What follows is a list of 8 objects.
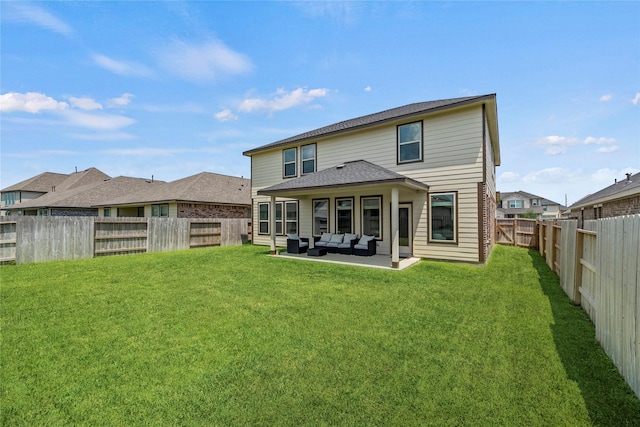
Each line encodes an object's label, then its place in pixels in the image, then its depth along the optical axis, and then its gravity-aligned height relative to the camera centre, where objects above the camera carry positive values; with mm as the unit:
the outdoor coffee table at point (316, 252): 10781 -1481
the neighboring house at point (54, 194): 21984 +2390
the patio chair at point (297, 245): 11648 -1285
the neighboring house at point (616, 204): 10758 +611
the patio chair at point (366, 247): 10398 -1230
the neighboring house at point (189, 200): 17969 +1127
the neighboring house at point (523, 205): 49562 +2053
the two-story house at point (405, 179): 9086 +1312
